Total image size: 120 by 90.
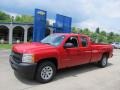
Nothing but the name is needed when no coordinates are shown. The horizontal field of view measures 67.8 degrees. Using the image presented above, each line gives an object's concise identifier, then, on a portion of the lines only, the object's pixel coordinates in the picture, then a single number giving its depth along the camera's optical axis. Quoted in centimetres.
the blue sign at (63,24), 1477
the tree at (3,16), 4003
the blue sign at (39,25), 1239
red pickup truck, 305
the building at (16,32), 1775
